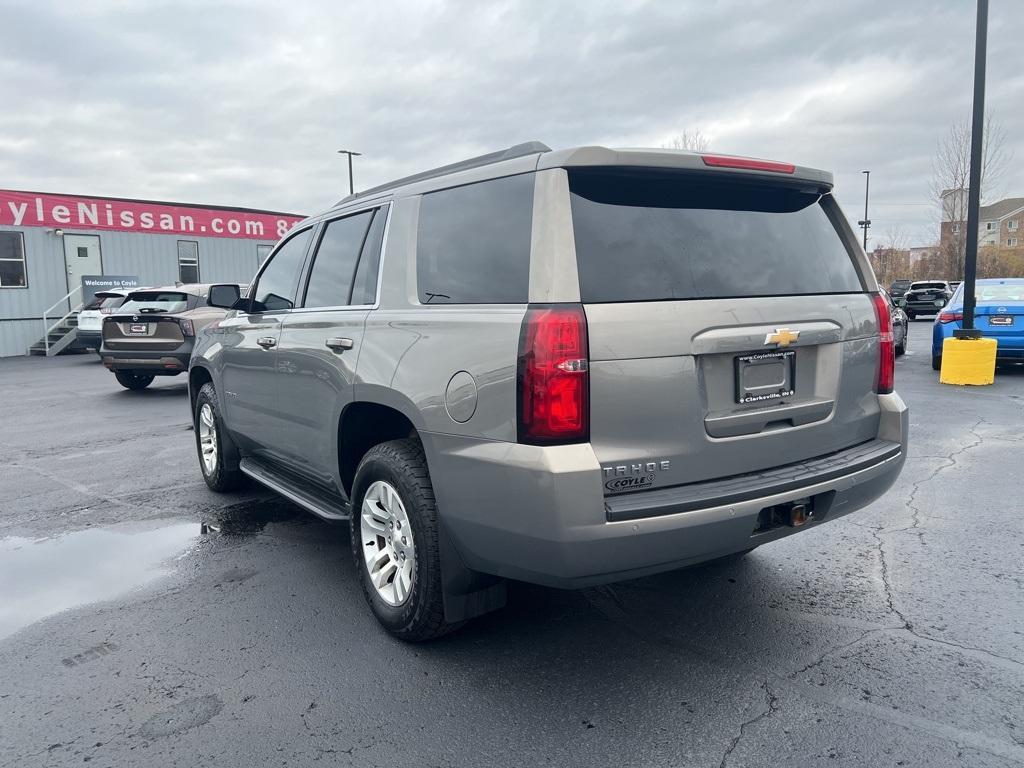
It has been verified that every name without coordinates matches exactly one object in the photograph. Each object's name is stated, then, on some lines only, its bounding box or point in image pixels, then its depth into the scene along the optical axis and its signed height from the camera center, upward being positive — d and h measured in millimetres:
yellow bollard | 10625 -1104
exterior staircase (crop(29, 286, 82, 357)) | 22219 -930
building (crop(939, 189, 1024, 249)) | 89719 +6292
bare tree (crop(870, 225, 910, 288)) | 67312 +1697
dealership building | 22703 +1492
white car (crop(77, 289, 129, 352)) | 19156 -561
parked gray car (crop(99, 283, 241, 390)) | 11680 -608
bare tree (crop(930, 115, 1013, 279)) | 32938 +3216
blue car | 11188 -568
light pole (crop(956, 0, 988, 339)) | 10273 +1285
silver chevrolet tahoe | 2598 -326
